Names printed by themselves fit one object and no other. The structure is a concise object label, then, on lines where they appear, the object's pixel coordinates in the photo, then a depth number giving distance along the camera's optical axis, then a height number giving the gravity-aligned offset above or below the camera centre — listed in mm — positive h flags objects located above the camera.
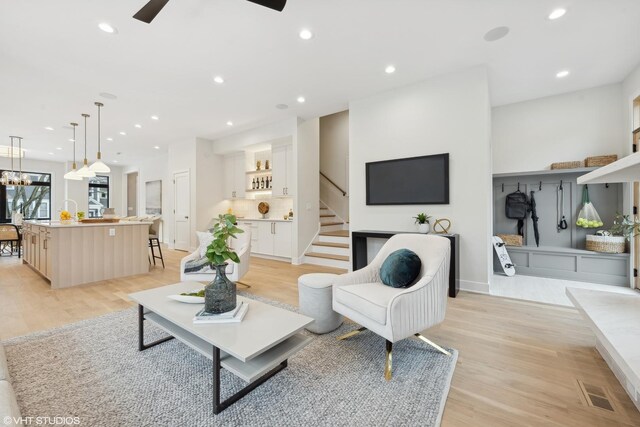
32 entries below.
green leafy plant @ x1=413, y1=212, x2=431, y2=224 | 3753 -60
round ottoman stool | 2363 -768
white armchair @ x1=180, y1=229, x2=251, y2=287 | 3361 -636
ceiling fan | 1792 +1483
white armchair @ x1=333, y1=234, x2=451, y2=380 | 1796 -598
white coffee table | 1426 -666
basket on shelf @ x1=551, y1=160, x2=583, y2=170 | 4025 +740
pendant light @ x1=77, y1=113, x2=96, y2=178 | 4703 +784
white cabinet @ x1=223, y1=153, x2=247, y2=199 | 6922 +1051
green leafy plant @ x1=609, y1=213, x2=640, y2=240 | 1523 -78
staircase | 5191 -670
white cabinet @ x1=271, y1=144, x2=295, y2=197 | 5914 +1006
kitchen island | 3832 -529
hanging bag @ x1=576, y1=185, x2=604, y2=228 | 4020 -22
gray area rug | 1452 -1063
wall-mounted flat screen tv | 3779 +507
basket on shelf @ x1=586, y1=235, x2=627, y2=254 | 3742 -429
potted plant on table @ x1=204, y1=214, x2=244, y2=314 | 1706 -345
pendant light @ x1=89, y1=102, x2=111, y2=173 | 4510 +836
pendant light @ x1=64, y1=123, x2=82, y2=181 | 4992 +792
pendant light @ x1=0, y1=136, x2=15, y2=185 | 6133 +887
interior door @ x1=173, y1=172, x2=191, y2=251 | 7019 +144
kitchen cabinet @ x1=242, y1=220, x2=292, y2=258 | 5730 -486
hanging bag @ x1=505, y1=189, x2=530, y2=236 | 4508 +118
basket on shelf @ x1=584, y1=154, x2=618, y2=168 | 3779 +756
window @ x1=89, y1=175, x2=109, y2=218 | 10273 +866
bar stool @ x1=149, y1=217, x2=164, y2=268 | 5268 -299
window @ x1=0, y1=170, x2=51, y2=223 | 8648 +619
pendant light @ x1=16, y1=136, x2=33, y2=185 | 6320 +892
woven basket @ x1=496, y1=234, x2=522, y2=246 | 4469 -418
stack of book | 1653 -623
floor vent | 1542 -1092
